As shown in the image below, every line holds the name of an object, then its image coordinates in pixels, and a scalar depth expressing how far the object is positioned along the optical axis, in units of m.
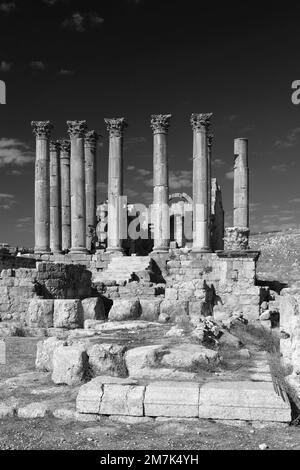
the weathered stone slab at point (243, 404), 6.48
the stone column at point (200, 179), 30.97
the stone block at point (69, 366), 8.36
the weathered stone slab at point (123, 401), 6.80
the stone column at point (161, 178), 32.16
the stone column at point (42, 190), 33.12
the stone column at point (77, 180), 33.47
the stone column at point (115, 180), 32.91
